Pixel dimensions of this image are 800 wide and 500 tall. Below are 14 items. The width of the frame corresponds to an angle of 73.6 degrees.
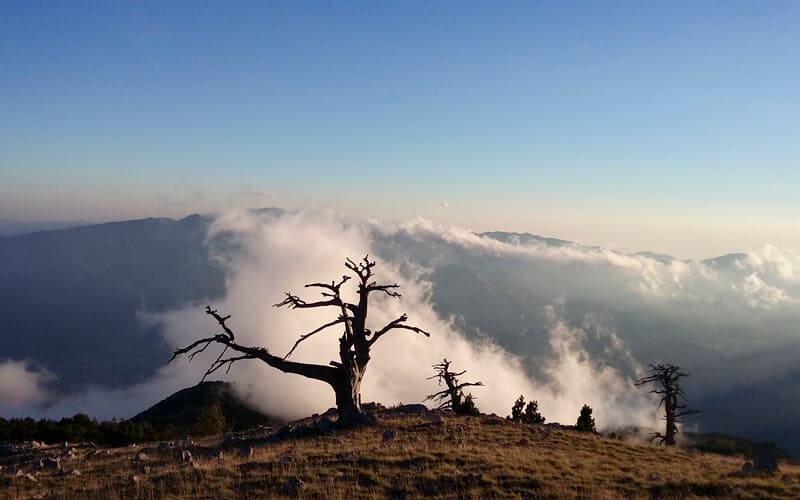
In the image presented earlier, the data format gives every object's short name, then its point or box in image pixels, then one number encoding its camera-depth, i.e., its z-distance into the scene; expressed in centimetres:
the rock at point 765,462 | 1767
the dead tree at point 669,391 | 3759
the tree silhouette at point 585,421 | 3017
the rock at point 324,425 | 2489
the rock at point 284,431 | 2457
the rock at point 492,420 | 2787
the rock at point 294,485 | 1393
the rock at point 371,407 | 3322
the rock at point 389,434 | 2212
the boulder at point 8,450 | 2416
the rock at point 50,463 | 1989
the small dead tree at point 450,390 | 3887
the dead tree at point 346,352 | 2570
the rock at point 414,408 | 3268
